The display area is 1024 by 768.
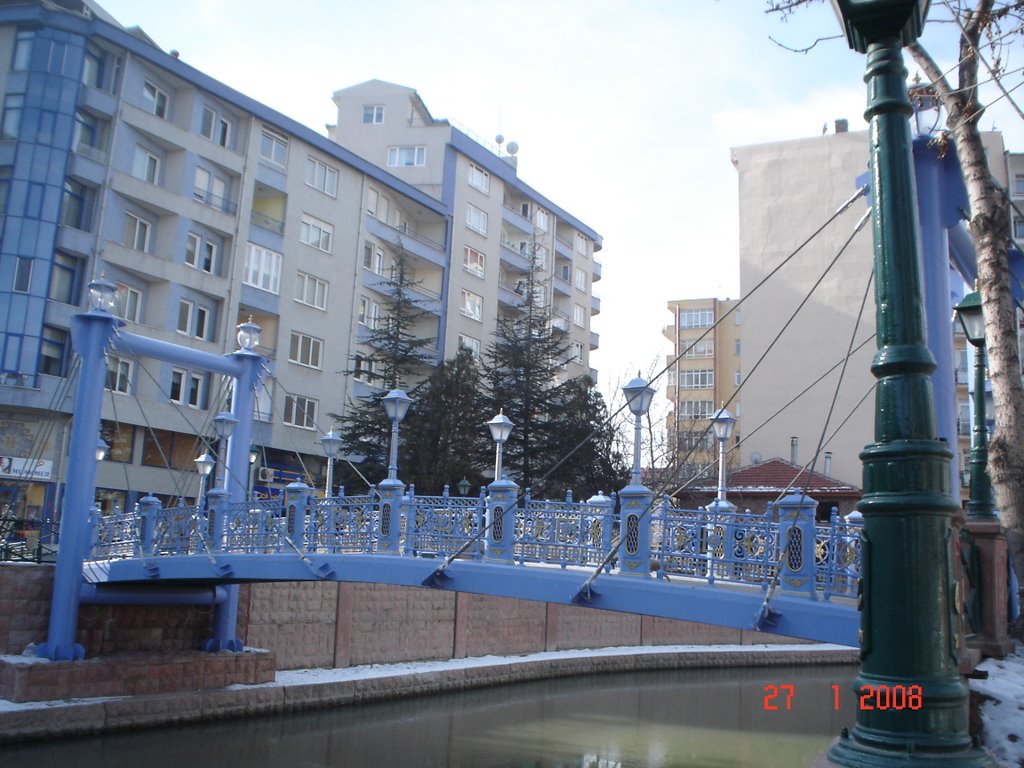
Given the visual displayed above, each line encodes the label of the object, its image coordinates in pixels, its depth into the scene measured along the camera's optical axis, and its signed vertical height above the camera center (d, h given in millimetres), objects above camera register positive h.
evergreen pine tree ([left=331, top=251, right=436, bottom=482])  26578 +5282
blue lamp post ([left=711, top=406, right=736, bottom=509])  14047 +1906
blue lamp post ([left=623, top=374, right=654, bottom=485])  9977 +1641
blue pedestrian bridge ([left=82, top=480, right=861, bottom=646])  8000 +29
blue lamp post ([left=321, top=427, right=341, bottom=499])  17125 +1732
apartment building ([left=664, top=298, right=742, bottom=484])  47250 +9729
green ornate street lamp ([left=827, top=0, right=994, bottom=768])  3189 +115
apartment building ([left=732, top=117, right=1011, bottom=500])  32906 +9268
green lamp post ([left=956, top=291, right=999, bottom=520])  9203 +1755
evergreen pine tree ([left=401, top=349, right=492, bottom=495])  24438 +2967
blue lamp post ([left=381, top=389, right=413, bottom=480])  12672 +1811
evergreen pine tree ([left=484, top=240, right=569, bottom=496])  27984 +4618
